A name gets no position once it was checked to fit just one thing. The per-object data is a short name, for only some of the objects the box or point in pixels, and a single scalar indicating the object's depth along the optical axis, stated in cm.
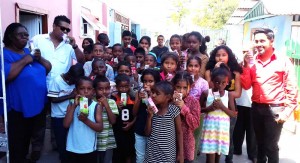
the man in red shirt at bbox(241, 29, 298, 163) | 355
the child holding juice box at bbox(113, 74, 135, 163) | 362
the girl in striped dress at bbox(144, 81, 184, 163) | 304
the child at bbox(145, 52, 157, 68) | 476
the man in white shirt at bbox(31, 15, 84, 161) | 365
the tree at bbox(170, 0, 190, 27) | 2537
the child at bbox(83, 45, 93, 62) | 521
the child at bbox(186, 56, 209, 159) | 369
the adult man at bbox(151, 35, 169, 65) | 660
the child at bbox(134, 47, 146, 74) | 511
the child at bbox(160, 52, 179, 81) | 392
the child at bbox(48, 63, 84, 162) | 342
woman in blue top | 318
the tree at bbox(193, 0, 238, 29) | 3025
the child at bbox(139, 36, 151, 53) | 653
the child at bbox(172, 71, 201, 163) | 331
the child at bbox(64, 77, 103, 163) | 318
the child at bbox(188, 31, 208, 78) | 449
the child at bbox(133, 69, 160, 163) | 341
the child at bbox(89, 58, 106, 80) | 384
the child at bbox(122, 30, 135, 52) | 655
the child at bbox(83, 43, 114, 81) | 428
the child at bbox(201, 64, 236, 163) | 353
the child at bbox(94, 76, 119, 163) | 337
